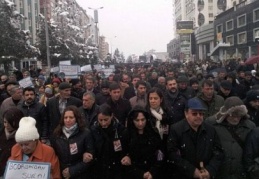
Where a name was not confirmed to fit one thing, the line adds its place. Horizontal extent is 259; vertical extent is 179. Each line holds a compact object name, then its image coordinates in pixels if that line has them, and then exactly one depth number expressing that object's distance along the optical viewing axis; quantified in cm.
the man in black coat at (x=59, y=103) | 499
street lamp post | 3960
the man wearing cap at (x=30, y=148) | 286
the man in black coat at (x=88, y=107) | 469
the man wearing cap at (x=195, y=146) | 320
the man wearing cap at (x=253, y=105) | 403
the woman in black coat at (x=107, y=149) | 353
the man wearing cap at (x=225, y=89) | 539
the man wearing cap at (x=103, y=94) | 593
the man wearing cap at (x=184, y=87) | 616
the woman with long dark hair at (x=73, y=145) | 333
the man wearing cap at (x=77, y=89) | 662
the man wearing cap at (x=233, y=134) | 327
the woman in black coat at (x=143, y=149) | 342
